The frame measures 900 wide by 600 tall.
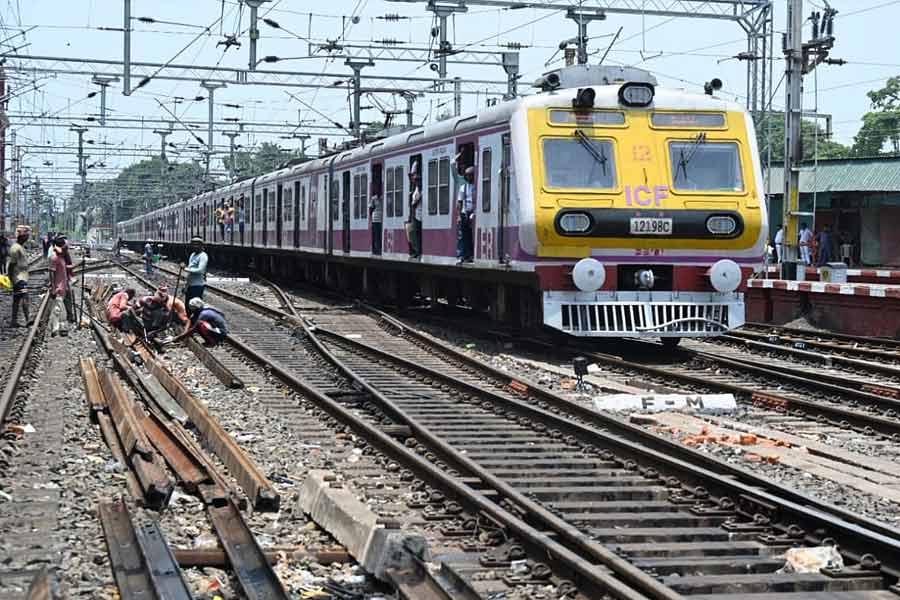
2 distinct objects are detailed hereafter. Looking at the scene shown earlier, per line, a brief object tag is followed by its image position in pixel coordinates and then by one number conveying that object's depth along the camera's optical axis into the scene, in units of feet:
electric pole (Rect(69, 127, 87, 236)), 186.62
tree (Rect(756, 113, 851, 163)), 233.14
